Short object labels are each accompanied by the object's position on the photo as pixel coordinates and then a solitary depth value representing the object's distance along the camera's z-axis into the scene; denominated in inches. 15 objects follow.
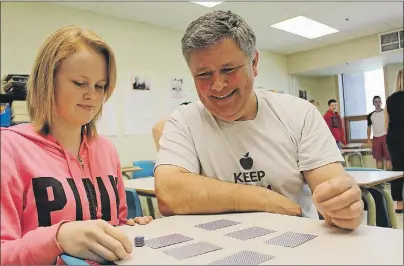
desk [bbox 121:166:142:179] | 134.6
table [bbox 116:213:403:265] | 16.1
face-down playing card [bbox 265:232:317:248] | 21.0
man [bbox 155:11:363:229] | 34.6
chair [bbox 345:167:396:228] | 65.5
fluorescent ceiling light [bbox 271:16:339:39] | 180.7
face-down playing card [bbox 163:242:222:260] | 20.0
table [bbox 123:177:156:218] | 74.5
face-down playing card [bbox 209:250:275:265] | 18.1
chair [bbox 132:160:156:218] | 150.1
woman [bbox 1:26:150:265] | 18.7
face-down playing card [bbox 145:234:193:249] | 22.7
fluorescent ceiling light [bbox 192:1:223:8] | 153.6
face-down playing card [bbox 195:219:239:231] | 27.4
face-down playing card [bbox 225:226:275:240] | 23.7
